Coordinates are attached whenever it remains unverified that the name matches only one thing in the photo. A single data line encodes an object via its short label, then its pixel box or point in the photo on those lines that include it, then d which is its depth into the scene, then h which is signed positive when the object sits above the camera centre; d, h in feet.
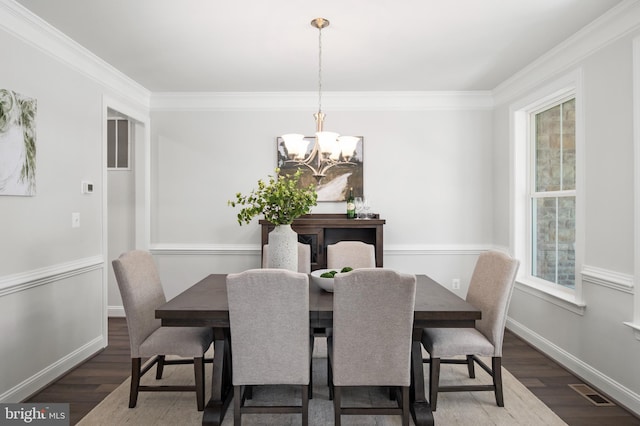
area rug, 7.95 -4.00
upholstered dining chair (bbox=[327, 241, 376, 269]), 11.62 -1.22
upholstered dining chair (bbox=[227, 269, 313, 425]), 6.75 -1.99
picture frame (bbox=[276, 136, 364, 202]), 15.19 +1.27
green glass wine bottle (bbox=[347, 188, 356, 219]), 14.44 +0.13
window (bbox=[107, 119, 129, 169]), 15.30 +2.53
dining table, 7.20 -1.84
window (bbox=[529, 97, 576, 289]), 11.17 +0.52
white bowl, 8.34 -1.43
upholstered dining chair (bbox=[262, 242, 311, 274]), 11.20 -1.27
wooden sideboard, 13.65 -0.59
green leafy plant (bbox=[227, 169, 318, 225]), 8.72 +0.21
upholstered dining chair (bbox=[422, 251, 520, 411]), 8.13 -2.51
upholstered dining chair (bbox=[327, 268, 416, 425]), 6.77 -2.01
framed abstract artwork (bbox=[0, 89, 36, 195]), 8.39 +1.46
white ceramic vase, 8.87 -0.79
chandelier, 9.08 +1.49
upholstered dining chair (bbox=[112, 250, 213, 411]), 8.09 -2.46
